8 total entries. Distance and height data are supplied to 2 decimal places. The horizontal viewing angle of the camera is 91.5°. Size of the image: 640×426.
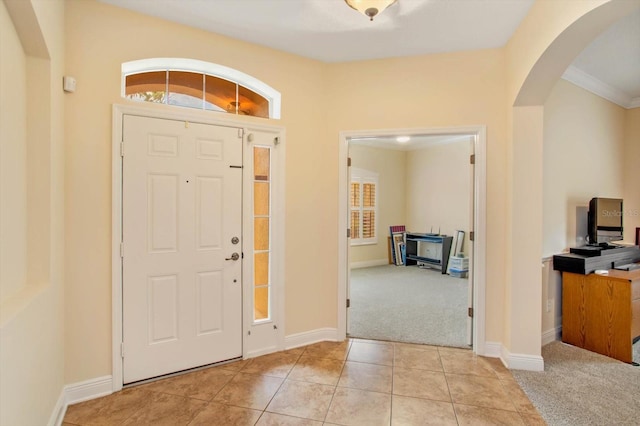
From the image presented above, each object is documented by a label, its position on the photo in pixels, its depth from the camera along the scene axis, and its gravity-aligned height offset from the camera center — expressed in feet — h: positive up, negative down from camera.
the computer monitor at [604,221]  11.10 -0.30
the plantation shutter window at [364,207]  23.41 +0.34
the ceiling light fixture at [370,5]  6.36 +4.25
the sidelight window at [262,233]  9.64 -0.69
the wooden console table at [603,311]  9.50 -3.18
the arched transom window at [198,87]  8.28 +3.57
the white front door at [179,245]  7.91 -0.95
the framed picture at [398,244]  24.12 -2.58
